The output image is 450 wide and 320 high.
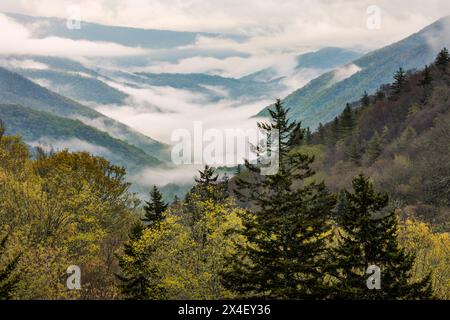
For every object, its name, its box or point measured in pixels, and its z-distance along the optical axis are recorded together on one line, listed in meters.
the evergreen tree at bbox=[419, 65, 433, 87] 145.50
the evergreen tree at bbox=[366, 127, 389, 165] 131.12
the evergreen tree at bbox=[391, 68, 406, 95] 157.12
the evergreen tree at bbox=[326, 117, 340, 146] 161.88
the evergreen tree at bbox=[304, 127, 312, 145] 178.57
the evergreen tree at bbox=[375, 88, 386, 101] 174.80
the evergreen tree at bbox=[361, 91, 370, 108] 173.20
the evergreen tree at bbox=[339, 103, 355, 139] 156.12
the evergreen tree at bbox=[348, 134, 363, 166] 136.00
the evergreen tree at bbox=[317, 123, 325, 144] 177.00
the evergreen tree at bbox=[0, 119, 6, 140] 61.80
